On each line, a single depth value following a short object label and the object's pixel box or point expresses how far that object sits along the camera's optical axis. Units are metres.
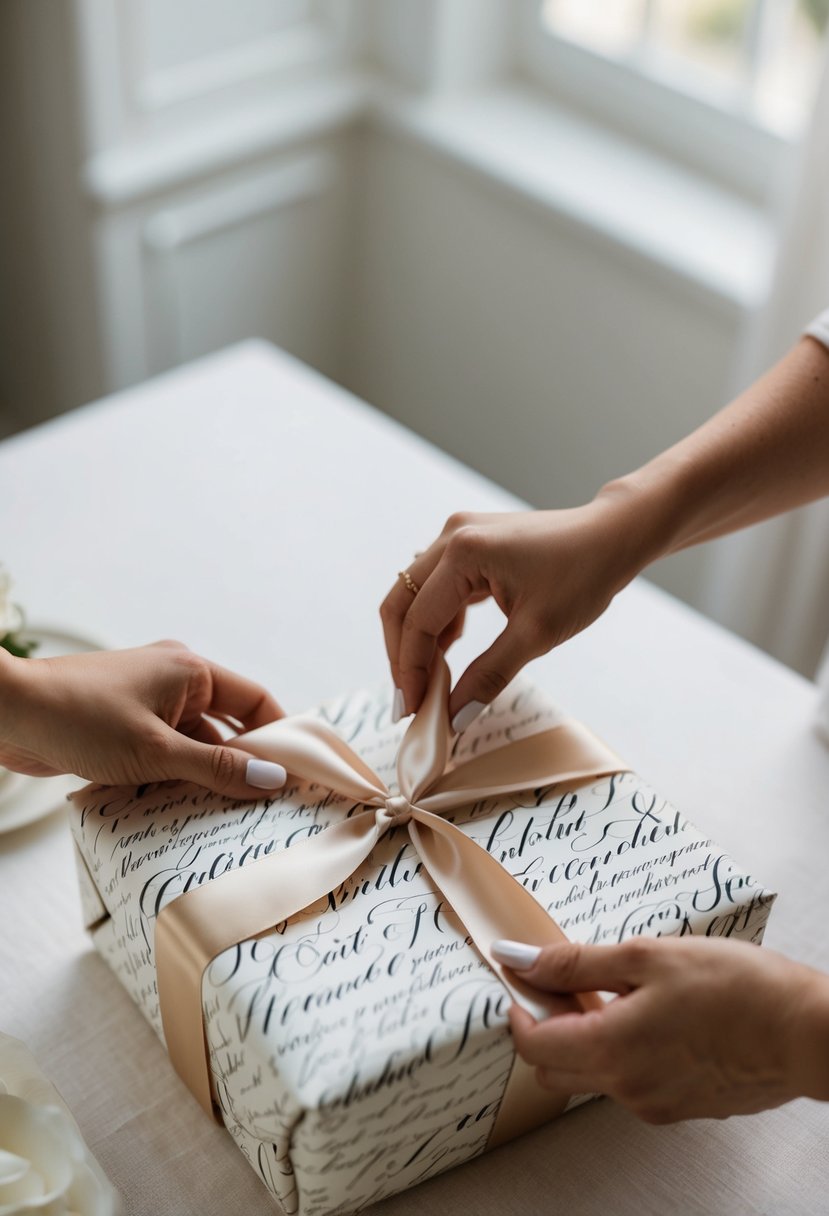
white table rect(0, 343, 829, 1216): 0.73
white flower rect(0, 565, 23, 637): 0.86
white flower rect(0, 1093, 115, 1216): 0.57
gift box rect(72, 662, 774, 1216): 0.63
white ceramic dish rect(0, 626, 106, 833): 0.89
